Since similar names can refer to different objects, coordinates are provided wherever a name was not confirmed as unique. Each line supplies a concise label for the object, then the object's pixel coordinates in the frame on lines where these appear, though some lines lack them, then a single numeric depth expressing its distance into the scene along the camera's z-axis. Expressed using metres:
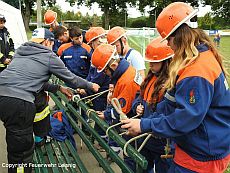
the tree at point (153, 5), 43.25
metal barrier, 1.67
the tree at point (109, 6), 43.65
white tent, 8.03
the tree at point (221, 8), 45.64
